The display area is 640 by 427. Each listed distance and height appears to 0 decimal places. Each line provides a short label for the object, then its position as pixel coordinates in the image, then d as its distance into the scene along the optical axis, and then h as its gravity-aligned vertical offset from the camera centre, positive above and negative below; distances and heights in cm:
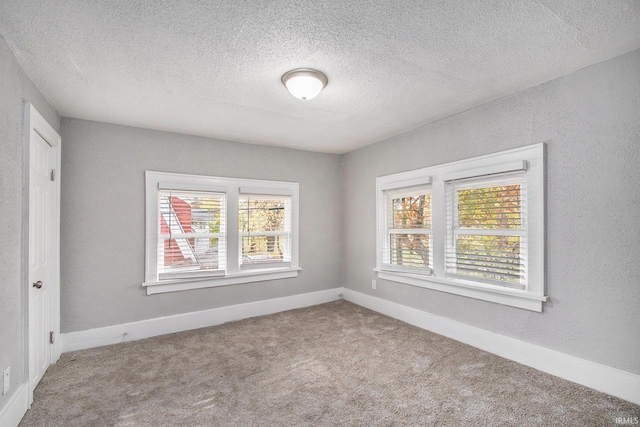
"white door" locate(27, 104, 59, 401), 245 -29
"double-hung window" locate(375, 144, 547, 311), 277 -11
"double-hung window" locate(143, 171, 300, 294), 375 -18
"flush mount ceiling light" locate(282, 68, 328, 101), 237 +103
